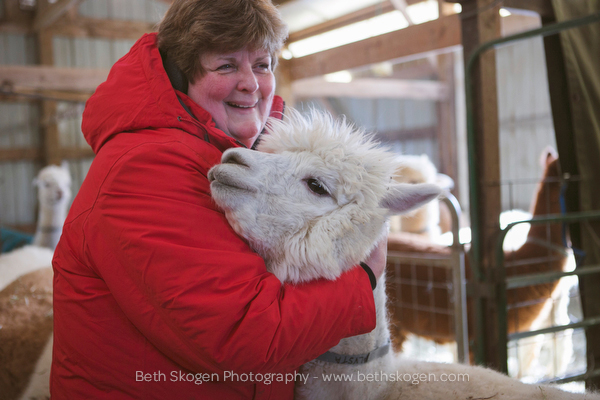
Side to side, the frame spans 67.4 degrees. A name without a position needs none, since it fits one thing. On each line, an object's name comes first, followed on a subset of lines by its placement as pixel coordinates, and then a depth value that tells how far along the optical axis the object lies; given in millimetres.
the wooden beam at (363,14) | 6007
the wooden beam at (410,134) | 10319
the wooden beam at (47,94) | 7961
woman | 1036
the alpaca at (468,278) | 3191
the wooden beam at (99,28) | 9828
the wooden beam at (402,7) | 4973
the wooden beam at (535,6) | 2479
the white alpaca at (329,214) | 1227
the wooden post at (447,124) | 8664
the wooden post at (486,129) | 2500
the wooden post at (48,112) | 9609
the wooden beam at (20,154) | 9469
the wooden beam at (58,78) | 5289
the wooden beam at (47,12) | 8109
